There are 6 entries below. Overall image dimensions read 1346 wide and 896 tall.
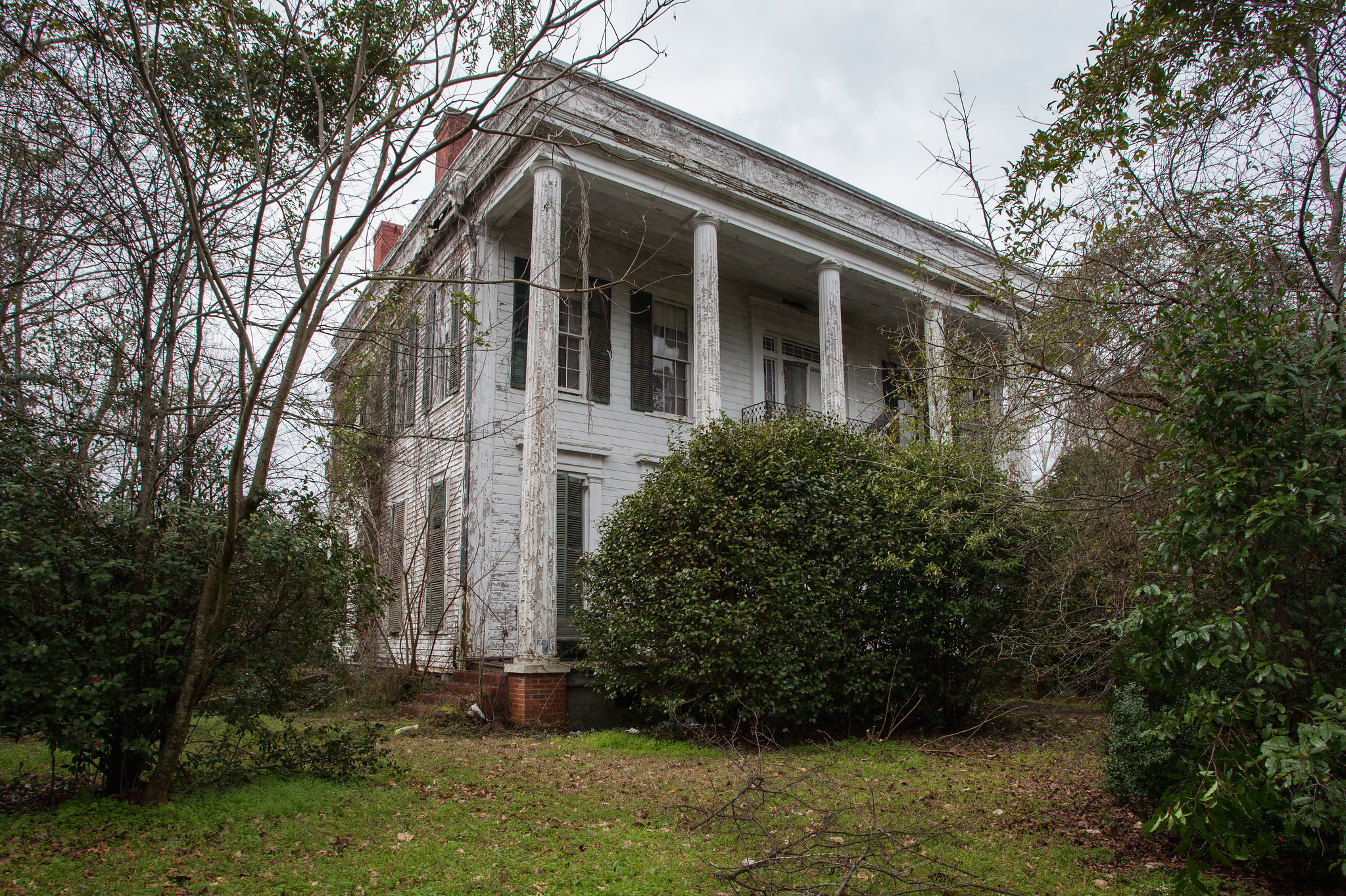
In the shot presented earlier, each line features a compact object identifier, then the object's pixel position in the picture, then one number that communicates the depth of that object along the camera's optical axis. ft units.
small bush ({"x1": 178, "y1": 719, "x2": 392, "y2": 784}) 17.95
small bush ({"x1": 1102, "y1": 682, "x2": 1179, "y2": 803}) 16.03
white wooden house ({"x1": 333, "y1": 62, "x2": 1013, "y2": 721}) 35.22
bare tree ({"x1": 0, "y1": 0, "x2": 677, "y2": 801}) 16.55
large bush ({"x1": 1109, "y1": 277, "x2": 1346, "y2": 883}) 11.58
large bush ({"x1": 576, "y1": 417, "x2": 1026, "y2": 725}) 26.78
